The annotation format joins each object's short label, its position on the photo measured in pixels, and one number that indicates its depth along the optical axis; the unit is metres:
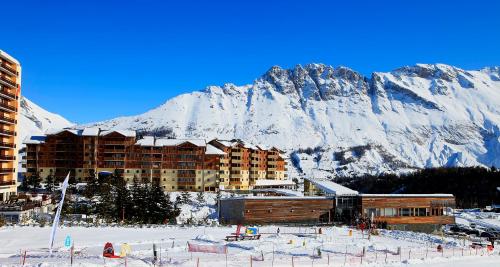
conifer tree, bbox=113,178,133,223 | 54.12
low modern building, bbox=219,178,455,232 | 54.38
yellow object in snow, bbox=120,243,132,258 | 29.42
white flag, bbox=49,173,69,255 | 26.43
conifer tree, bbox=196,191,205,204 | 81.31
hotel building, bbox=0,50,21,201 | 69.38
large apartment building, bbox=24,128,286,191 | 98.56
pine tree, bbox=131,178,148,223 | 53.75
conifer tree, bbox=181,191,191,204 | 78.35
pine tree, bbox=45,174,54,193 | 83.75
